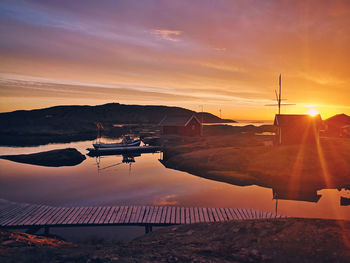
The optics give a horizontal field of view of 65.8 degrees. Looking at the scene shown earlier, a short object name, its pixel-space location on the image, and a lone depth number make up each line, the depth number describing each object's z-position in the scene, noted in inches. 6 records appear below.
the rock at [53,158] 1521.9
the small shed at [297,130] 1601.9
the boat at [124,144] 1913.1
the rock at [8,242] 383.6
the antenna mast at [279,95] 1868.7
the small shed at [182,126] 2338.8
